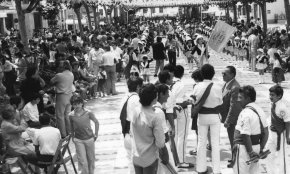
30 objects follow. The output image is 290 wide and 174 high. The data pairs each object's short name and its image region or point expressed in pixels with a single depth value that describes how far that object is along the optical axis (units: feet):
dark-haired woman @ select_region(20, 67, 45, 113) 36.24
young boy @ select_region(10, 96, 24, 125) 33.14
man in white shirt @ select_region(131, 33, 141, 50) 73.36
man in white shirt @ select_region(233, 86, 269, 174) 21.29
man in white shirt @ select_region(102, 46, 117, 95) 53.47
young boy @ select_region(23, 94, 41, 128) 31.94
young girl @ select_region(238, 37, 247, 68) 78.73
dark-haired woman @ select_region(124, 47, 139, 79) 55.31
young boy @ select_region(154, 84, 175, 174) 20.75
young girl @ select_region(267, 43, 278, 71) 55.57
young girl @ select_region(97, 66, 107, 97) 53.83
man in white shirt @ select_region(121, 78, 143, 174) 23.58
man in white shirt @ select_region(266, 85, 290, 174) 24.25
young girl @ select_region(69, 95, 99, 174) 26.13
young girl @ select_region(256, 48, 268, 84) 58.75
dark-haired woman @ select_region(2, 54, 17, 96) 50.34
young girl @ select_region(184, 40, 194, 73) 70.45
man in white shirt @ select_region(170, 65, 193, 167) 28.35
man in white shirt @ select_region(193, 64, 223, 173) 26.58
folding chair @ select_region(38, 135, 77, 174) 25.30
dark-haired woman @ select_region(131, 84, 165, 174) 19.33
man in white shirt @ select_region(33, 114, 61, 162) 25.84
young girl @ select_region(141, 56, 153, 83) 57.41
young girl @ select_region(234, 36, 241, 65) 81.66
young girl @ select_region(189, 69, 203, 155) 28.38
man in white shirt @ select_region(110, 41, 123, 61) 58.44
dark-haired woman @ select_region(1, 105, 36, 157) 26.84
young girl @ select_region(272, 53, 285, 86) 53.93
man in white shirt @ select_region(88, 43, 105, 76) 54.58
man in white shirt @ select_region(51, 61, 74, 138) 36.11
